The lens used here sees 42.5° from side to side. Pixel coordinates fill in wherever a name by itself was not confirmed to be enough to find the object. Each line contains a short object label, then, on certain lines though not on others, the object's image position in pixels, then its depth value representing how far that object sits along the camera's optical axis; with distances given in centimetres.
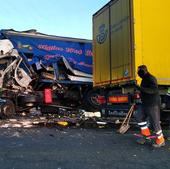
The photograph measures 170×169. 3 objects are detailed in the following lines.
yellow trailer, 528
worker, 442
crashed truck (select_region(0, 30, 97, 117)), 793
